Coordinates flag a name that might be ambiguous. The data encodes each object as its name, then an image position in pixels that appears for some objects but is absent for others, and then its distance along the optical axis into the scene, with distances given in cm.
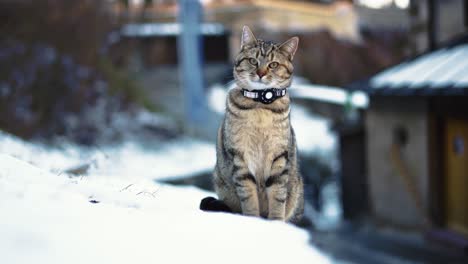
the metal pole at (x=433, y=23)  955
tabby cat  285
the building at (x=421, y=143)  818
